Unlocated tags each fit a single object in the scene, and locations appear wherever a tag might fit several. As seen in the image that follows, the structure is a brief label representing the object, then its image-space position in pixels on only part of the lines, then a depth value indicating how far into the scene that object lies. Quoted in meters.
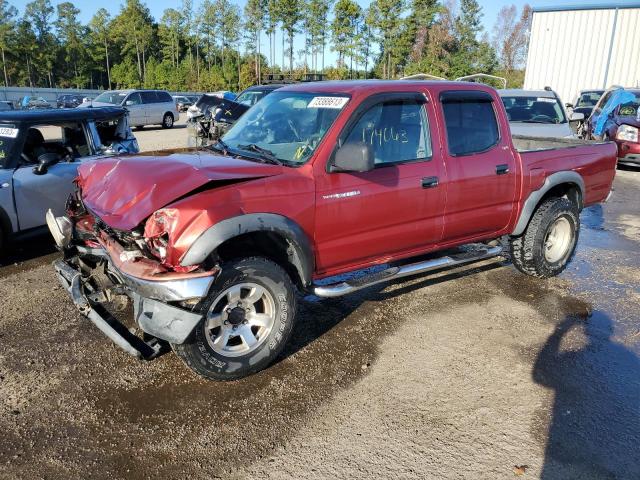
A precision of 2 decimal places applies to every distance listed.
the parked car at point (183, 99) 39.69
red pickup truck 3.25
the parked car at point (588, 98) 19.81
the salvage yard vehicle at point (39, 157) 5.69
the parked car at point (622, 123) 12.41
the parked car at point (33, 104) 28.80
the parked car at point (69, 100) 32.23
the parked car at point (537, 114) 9.97
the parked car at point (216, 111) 11.19
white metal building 25.25
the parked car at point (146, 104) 22.47
